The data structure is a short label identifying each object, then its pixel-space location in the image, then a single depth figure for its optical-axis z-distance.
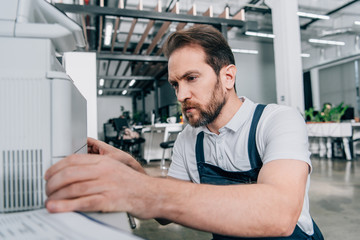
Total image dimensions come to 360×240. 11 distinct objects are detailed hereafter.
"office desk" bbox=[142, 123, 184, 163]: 5.57
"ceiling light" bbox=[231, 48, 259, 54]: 7.56
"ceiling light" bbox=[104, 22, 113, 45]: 5.49
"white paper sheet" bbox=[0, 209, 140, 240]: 0.28
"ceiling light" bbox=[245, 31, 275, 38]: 6.87
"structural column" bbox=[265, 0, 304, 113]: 5.17
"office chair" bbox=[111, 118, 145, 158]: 5.71
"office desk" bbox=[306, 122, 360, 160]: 4.82
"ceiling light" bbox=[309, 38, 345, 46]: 7.27
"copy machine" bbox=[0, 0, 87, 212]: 0.42
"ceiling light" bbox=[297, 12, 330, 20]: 5.73
